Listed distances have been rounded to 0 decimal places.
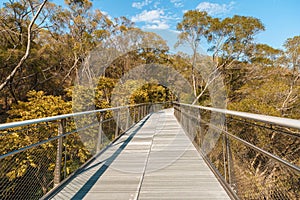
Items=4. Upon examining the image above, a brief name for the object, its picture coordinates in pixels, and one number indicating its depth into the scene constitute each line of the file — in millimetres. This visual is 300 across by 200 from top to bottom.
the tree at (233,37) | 16794
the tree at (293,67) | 12100
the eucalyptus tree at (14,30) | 12141
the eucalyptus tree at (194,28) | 18062
